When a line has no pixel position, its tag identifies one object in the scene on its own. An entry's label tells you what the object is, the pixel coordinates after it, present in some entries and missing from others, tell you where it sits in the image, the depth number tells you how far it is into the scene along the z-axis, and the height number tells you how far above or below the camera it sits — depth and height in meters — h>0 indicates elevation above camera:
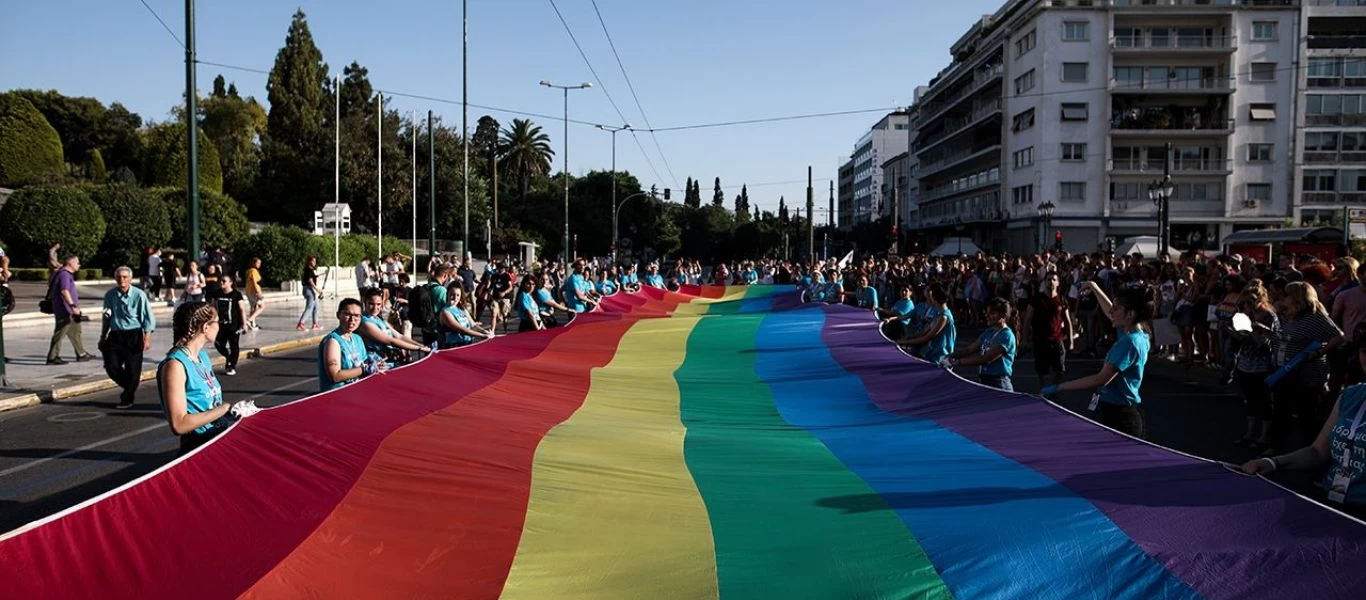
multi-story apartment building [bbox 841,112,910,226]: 147.48 +15.97
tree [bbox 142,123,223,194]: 60.97 +5.73
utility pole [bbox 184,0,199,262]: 17.91 +2.08
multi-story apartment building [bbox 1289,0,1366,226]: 65.12 +8.37
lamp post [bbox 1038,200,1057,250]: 60.22 +2.74
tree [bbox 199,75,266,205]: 75.44 +8.82
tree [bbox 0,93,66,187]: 53.34 +5.52
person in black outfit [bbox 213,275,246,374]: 16.00 -1.06
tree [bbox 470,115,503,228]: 94.81 +11.26
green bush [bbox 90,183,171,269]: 41.41 +1.18
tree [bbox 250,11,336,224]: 68.00 +8.49
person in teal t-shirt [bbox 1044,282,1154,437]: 7.39 -0.78
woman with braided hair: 6.17 -0.80
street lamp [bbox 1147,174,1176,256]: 35.41 +1.80
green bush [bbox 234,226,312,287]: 40.94 +0.04
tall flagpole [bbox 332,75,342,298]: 37.88 +1.09
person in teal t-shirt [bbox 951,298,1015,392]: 9.45 -0.86
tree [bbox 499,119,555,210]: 96.31 +9.66
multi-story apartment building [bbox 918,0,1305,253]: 64.25 +9.14
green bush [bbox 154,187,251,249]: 45.72 +1.52
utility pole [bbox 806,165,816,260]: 52.03 +2.63
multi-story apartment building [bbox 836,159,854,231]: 173.75 +10.43
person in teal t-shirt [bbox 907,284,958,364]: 11.14 -0.83
